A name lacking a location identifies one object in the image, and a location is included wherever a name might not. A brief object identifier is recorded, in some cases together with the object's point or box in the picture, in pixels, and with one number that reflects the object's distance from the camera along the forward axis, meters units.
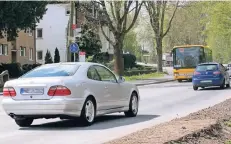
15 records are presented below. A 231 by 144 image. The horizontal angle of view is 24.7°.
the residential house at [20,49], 55.81
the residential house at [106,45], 80.06
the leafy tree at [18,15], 39.69
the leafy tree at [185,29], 70.12
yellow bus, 40.91
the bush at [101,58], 60.77
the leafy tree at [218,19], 52.49
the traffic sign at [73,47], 29.92
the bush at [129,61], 67.75
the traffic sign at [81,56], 30.71
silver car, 11.56
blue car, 28.23
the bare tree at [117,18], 42.28
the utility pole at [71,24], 32.33
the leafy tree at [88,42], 63.47
